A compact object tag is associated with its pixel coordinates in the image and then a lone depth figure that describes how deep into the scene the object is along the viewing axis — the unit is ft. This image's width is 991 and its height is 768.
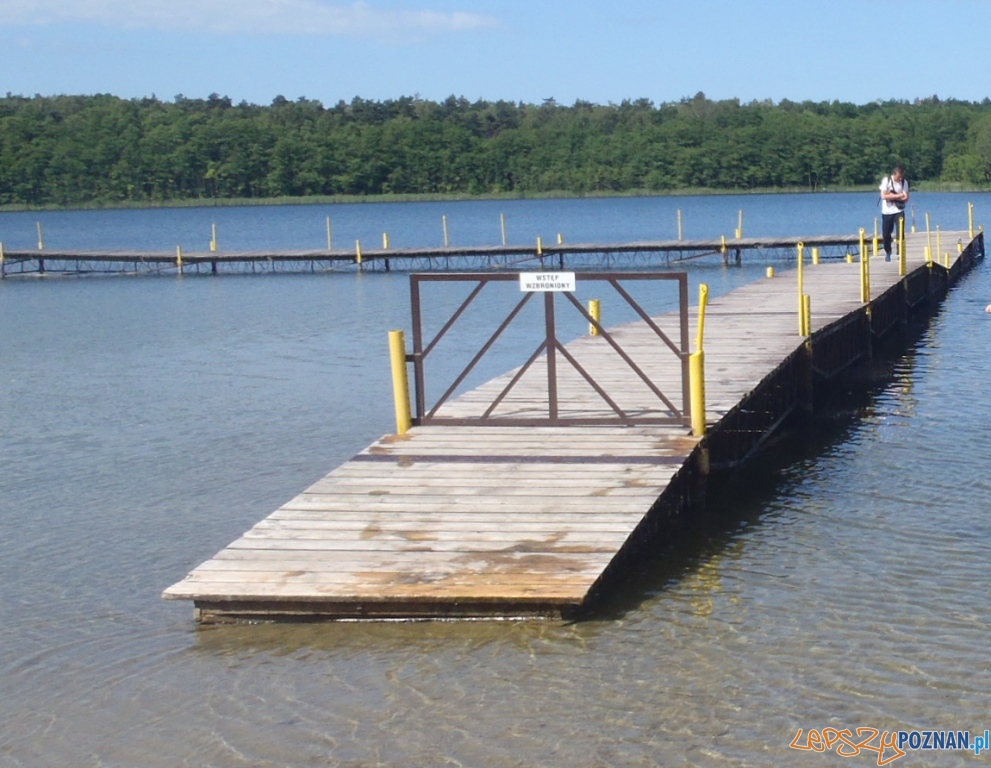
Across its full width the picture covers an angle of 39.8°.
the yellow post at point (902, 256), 83.03
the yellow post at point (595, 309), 59.70
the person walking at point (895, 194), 79.92
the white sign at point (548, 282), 38.04
